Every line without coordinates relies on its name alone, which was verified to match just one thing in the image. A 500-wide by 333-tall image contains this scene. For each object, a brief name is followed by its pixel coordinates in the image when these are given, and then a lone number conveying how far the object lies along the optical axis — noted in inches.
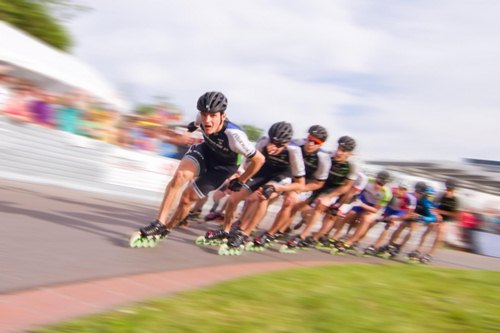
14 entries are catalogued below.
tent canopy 660.1
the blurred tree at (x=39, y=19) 968.9
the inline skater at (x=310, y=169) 331.6
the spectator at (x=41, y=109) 493.4
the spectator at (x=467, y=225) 647.8
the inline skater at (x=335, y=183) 355.6
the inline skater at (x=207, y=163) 253.8
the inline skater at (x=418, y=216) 420.8
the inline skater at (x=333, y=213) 385.7
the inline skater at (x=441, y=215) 425.1
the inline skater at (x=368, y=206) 403.9
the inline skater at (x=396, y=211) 424.8
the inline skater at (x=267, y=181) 301.3
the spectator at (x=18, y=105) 474.3
